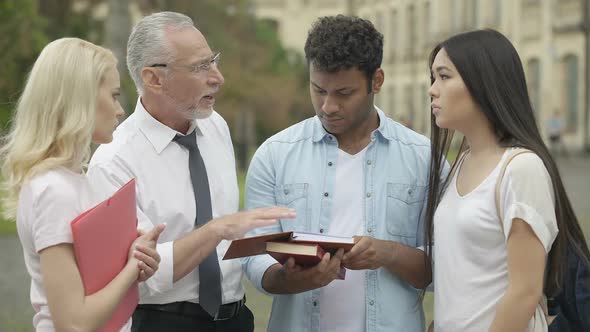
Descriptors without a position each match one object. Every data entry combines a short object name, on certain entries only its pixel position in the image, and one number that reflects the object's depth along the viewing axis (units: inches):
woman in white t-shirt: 139.2
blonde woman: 126.8
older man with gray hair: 158.2
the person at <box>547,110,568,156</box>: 1337.4
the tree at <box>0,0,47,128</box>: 692.1
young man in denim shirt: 161.8
